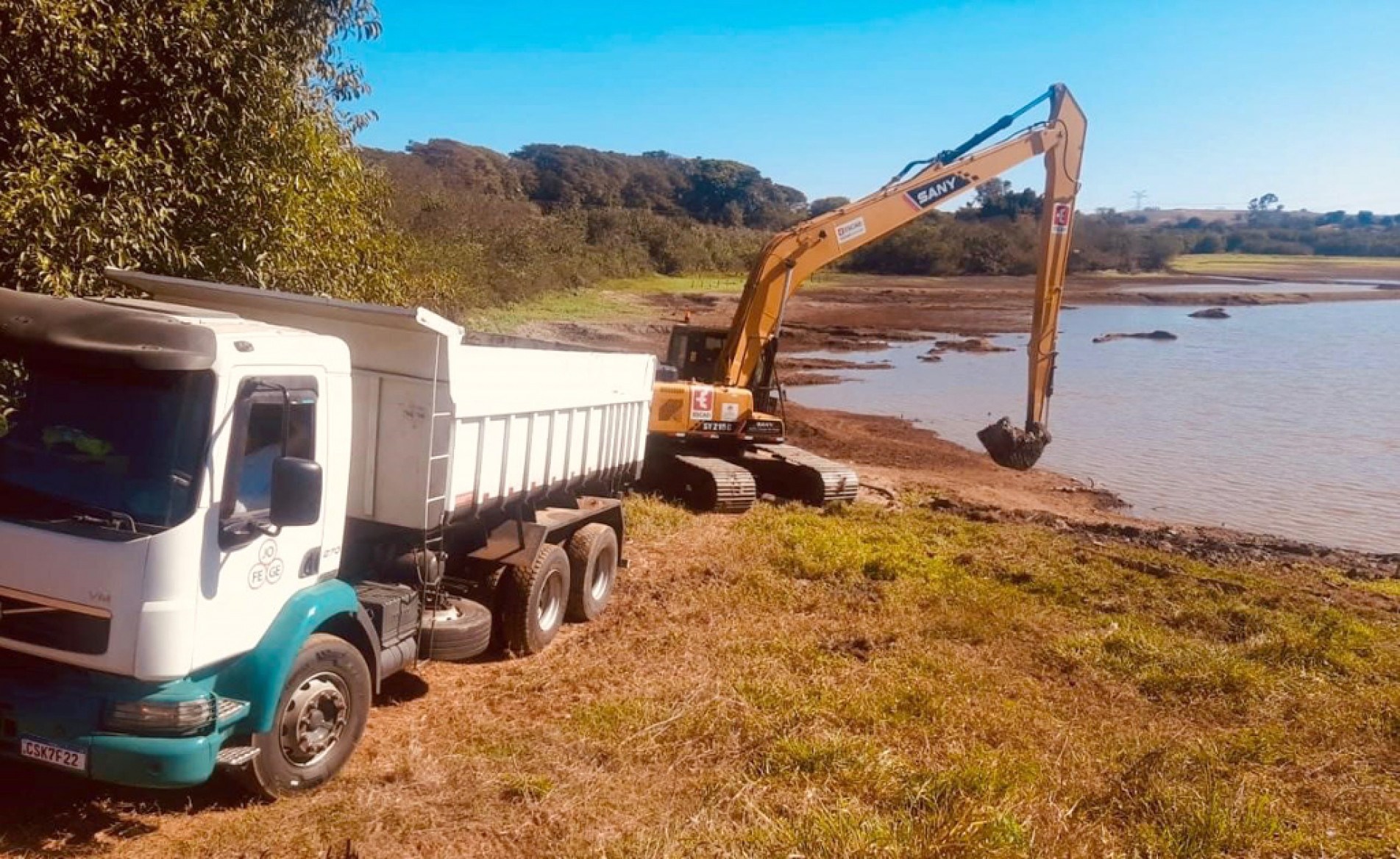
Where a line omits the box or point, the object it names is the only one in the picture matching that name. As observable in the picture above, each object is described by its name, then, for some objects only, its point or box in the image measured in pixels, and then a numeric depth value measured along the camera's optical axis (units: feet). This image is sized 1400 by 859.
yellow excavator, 48.96
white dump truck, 14.71
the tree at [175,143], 23.38
